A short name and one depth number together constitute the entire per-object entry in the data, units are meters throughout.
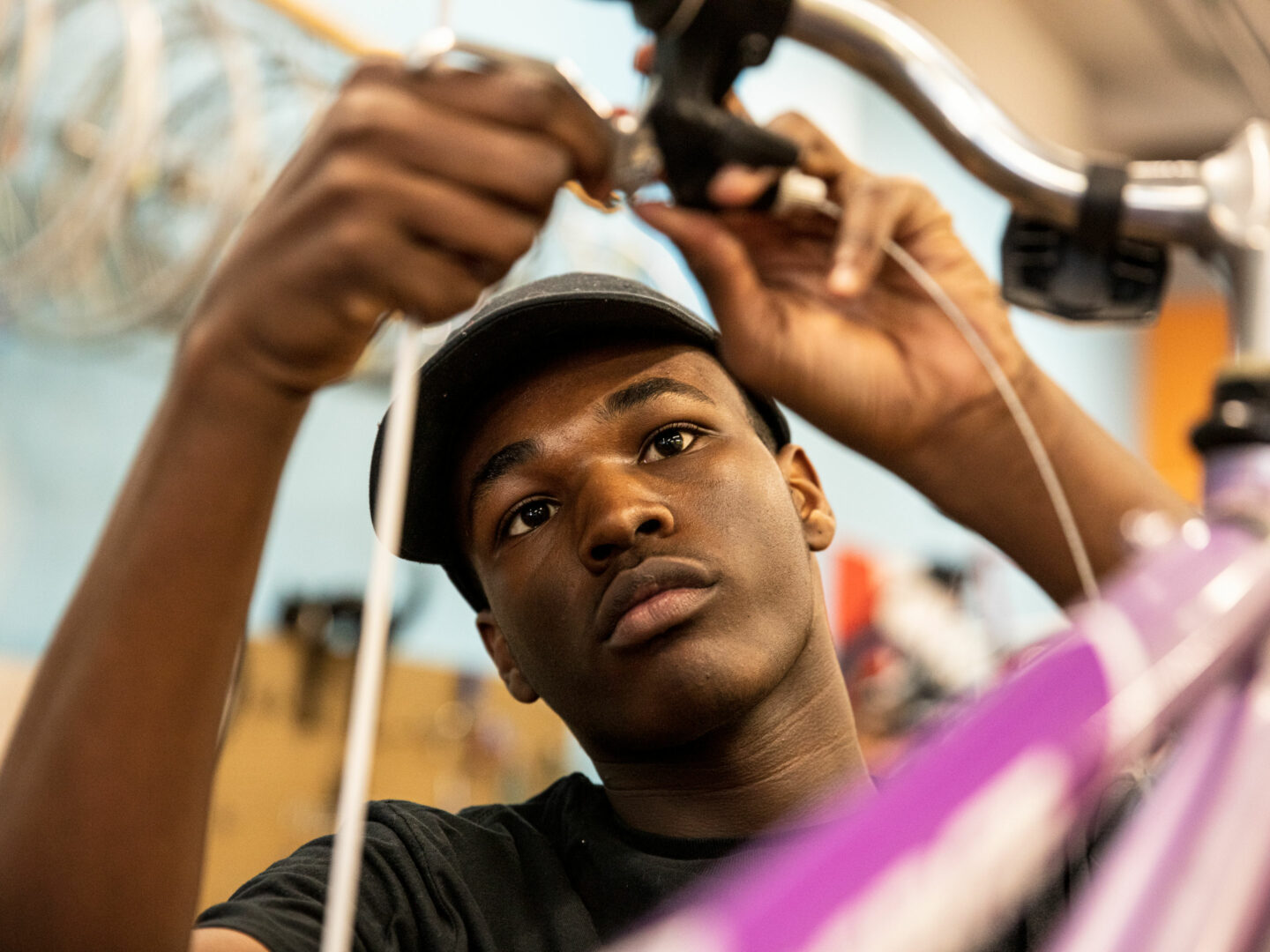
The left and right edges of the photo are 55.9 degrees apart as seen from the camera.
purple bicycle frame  0.44
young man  0.51
